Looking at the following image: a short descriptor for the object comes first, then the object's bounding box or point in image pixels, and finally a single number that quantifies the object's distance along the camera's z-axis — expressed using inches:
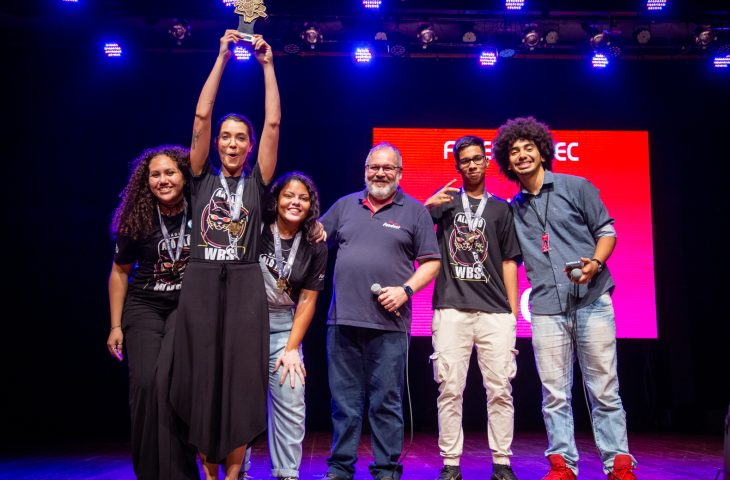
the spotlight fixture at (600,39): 212.1
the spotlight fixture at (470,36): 216.8
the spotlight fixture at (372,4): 206.2
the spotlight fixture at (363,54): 219.8
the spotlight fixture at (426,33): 213.3
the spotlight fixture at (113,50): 219.8
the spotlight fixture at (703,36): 212.7
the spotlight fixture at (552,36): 214.5
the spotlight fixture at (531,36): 211.3
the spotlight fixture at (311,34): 210.8
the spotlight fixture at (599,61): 221.9
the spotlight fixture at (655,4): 206.5
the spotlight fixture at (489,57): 221.5
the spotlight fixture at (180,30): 211.2
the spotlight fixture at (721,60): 218.5
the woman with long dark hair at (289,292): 109.1
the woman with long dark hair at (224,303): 98.5
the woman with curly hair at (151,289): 99.4
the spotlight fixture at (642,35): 214.7
